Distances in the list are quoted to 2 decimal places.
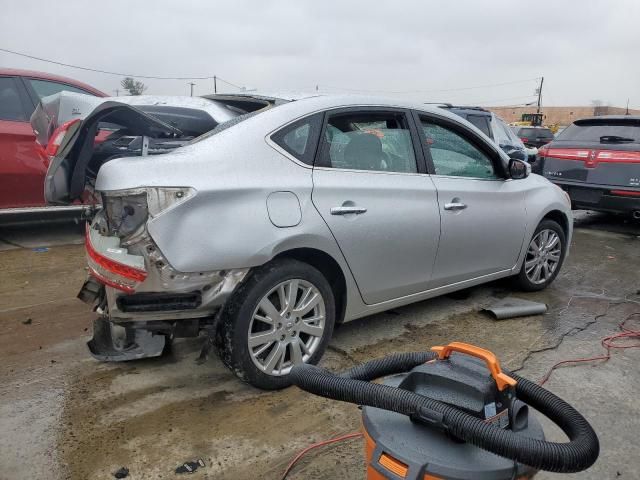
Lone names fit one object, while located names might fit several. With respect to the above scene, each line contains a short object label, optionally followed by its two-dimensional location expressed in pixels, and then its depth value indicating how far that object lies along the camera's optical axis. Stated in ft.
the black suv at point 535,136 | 65.36
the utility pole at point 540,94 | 185.55
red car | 18.62
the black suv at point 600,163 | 22.89
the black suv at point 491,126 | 31.99
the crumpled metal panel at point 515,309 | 13.76
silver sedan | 8.54
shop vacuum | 3.95
